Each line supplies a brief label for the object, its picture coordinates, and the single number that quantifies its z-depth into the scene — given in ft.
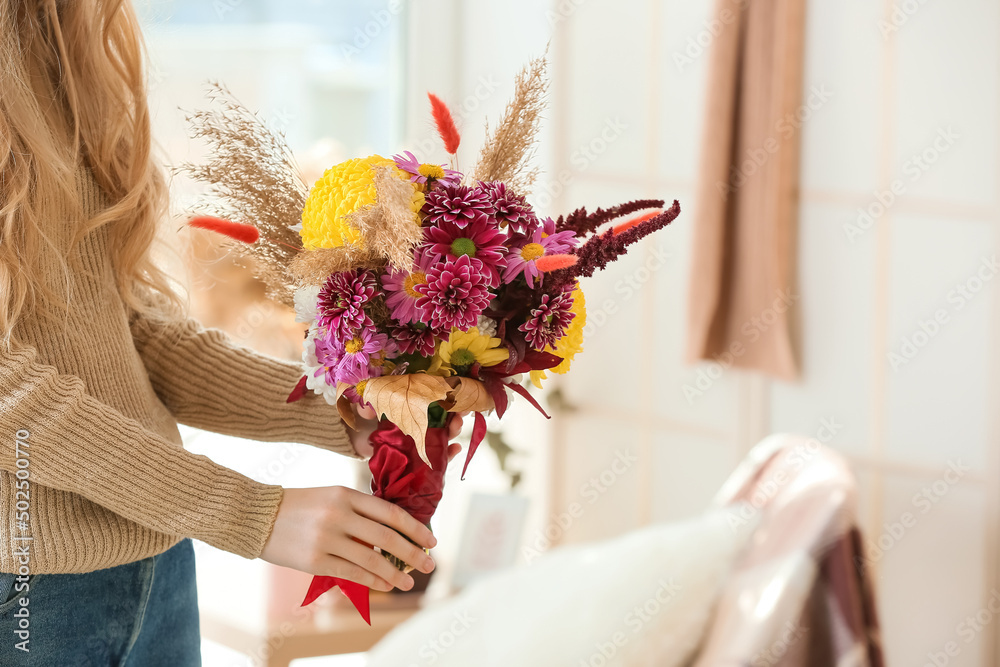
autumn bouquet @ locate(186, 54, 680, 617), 7.37
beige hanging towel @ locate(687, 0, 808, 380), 11.61
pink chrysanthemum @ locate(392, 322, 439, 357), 7.47
